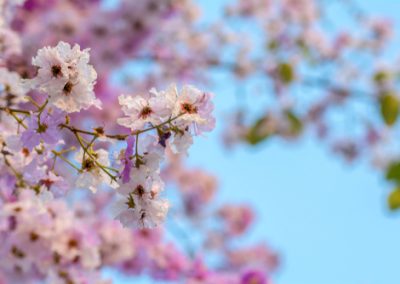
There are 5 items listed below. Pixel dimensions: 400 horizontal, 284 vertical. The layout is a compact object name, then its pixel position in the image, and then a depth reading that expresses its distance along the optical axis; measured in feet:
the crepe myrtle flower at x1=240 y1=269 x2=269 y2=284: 16.52
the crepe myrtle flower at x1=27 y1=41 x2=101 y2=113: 6.28
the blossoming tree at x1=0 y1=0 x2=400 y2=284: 6.51
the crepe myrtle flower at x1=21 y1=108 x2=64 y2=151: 6.54
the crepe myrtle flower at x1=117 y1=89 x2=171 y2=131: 6.42
